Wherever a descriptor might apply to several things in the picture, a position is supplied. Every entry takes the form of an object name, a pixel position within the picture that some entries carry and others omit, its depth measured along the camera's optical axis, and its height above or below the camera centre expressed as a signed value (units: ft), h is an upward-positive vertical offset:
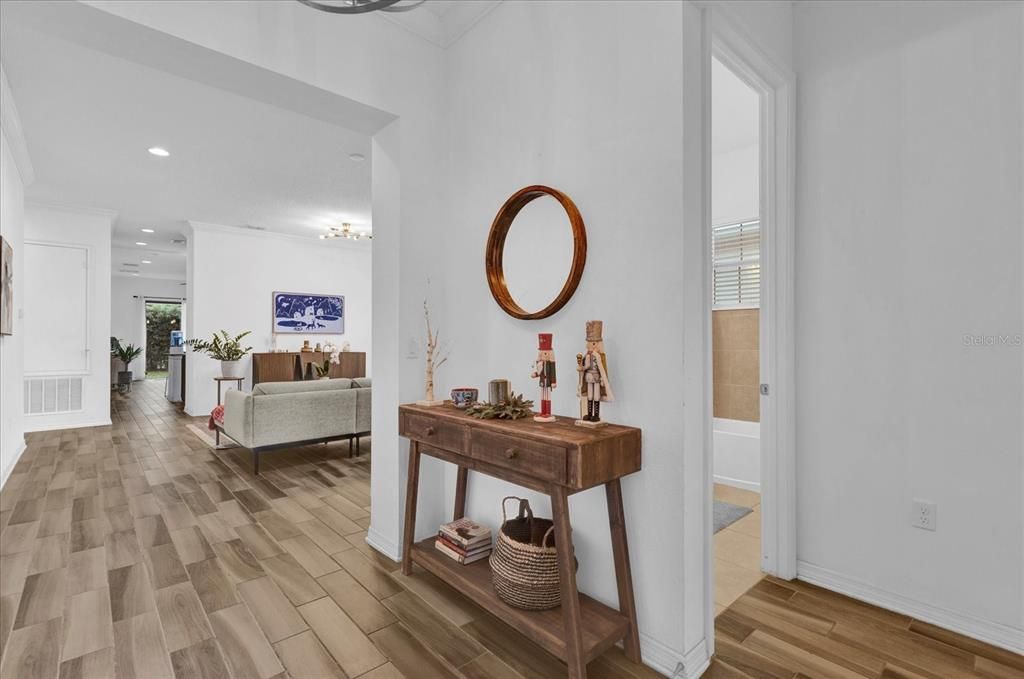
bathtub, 12.46 -2.94
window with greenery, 44.29 +1.40
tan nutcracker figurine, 5.80 -0.41
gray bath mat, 10.10 -3.71
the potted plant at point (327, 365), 22.72 -1.06
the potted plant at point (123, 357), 34.19 -0.96
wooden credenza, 23.49 -1.17
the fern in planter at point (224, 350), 22.00 -0.31
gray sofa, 13.55 -2.07
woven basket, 5.93 -2.84
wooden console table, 5.17 -1.57
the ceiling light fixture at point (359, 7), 4.89 +3.42
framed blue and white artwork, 24.97 +1.56
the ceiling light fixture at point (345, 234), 21.56 +5.13
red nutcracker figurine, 6.19 -0.32
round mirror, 6.64 +1.32
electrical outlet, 6.41 -2.28
